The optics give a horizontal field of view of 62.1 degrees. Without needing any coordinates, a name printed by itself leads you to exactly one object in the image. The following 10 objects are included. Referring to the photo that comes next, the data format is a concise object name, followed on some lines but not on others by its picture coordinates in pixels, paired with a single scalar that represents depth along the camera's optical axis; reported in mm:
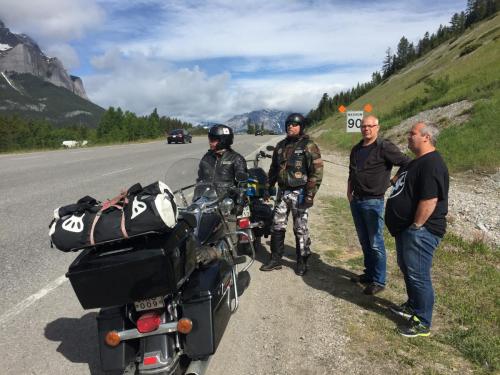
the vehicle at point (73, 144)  40525
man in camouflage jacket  5355
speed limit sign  16062
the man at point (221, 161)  5336
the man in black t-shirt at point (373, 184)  4789
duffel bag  2550
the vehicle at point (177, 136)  38938
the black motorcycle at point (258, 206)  5852
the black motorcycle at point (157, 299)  2562
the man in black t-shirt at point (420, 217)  3682
